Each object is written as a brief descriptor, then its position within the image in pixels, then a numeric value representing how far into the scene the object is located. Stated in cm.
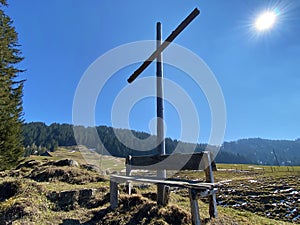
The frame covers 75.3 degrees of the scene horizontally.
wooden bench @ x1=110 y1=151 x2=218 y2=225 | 408
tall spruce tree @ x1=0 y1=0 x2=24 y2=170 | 1303
